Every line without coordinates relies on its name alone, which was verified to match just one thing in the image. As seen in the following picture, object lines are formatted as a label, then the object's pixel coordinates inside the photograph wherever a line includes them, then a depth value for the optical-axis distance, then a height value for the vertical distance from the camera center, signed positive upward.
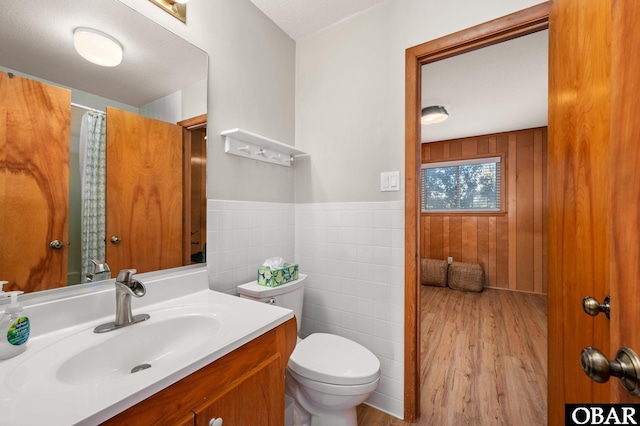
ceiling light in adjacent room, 2.89 +1.12
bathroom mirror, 0.79 +0.51
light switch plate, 1.49 +0.19
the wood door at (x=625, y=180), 0.40 +0.06
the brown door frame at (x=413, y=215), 1.44 +0.00
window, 3.93 +0.46
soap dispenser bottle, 0.65 -0.29
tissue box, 1.36 -0.32
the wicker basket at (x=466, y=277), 3.68 -0.88
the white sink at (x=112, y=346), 0.49 -0.36
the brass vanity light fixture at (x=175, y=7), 1.13 +0.92
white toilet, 1.12 -0.69
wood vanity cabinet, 0.58 -0.47
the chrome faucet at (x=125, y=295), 0.85 -0.27
